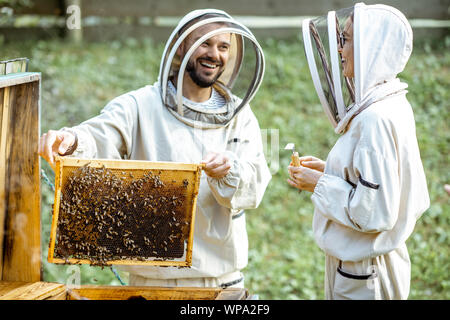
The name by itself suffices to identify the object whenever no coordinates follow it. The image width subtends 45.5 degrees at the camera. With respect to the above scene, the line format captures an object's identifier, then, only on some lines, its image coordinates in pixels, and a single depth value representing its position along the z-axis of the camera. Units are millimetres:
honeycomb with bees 2834
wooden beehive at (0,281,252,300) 2840
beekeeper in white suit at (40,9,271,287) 3160
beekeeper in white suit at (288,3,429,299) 2531
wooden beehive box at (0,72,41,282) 2902
